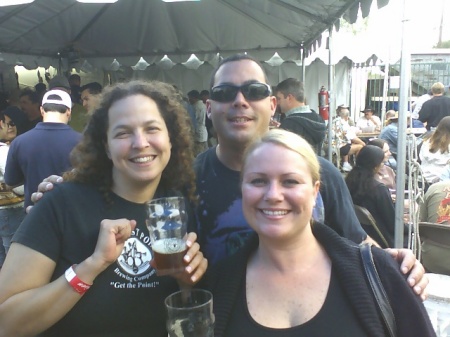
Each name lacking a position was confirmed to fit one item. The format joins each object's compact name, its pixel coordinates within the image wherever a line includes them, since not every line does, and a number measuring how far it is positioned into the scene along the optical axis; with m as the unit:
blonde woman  1.31
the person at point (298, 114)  4.95
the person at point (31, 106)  5.71
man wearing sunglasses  1.81
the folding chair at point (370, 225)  4.13
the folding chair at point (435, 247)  3.60
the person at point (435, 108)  9.20
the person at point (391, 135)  8.00
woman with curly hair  1.37
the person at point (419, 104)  10.56
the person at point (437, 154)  5.97
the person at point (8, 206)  4.07
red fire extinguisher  7.85
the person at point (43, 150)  3.60
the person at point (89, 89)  5.74
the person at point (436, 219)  3.68
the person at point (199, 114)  9.98
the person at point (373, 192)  4.40
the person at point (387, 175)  5.62
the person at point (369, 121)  12.16
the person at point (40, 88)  7.29
